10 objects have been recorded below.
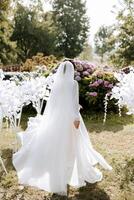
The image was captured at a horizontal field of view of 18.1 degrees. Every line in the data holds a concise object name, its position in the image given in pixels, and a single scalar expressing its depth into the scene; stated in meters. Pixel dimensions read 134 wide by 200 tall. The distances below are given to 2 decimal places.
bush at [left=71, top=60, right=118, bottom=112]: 14.42
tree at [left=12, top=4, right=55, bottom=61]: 48.59
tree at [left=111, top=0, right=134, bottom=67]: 36.75
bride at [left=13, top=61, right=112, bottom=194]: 6.19
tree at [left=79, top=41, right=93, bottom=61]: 62.83
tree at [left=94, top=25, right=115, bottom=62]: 74.12
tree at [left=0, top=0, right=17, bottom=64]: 37.28
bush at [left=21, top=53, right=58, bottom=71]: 19.93
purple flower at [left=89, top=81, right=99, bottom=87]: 14.27
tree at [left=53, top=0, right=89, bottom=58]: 54.66
